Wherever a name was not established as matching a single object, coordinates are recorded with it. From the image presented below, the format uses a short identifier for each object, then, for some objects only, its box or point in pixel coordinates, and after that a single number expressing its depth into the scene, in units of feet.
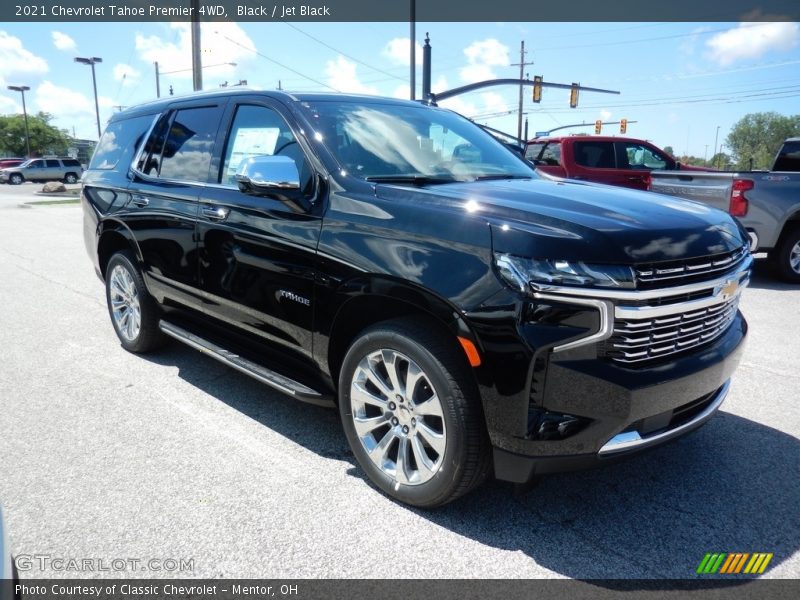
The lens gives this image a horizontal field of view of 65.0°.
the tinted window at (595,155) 38.78
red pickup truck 38.47
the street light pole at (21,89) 237.45
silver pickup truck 26.48
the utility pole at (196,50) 74.90
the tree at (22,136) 285.43
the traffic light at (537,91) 97.76
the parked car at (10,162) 170.67
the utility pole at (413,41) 73.36
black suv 7.96
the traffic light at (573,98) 108.04
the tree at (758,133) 412.77
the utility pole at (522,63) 179.01
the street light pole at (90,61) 191.11
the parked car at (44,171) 150.61
